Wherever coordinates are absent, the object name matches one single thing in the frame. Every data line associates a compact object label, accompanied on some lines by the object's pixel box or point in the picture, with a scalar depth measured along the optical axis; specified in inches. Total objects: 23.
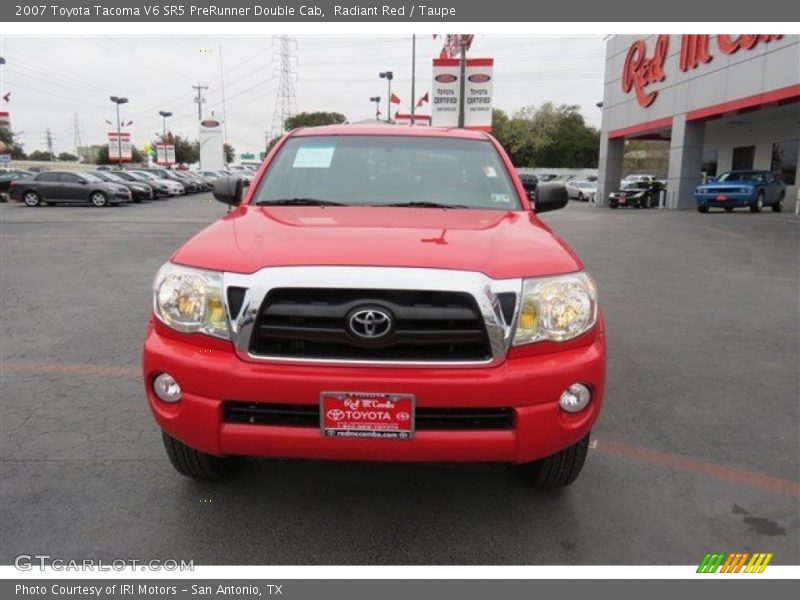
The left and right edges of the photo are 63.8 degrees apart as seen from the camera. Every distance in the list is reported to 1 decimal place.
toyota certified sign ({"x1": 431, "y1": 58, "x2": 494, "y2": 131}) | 818.2
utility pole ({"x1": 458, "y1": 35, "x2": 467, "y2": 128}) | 789.9
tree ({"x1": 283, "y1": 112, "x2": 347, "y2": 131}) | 3339.1
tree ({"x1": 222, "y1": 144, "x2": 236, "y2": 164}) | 5034.0
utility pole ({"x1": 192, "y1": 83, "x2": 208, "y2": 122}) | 3319.4
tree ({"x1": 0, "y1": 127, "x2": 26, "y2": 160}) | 3273.1
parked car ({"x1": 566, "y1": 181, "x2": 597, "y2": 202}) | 1459.2
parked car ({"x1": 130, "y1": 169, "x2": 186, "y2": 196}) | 1427.2
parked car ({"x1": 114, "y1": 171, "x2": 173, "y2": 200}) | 1327.5
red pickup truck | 95.7
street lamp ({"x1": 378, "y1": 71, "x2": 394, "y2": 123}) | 1814.8
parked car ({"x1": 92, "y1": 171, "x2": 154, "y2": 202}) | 1207.6
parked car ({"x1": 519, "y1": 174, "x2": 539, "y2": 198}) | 545.3
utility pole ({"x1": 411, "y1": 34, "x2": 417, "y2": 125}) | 1294.5
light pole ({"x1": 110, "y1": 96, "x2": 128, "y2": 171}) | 2342.5
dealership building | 800.3
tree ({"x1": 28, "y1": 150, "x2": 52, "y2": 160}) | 4904.8
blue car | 888.3
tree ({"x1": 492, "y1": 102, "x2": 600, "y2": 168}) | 2940.5
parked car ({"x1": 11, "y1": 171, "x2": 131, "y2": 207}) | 1061.8
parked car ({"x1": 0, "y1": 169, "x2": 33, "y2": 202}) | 1202.6
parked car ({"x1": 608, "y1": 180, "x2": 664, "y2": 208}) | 1113.4
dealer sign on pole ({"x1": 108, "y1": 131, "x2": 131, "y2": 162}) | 2483.5
